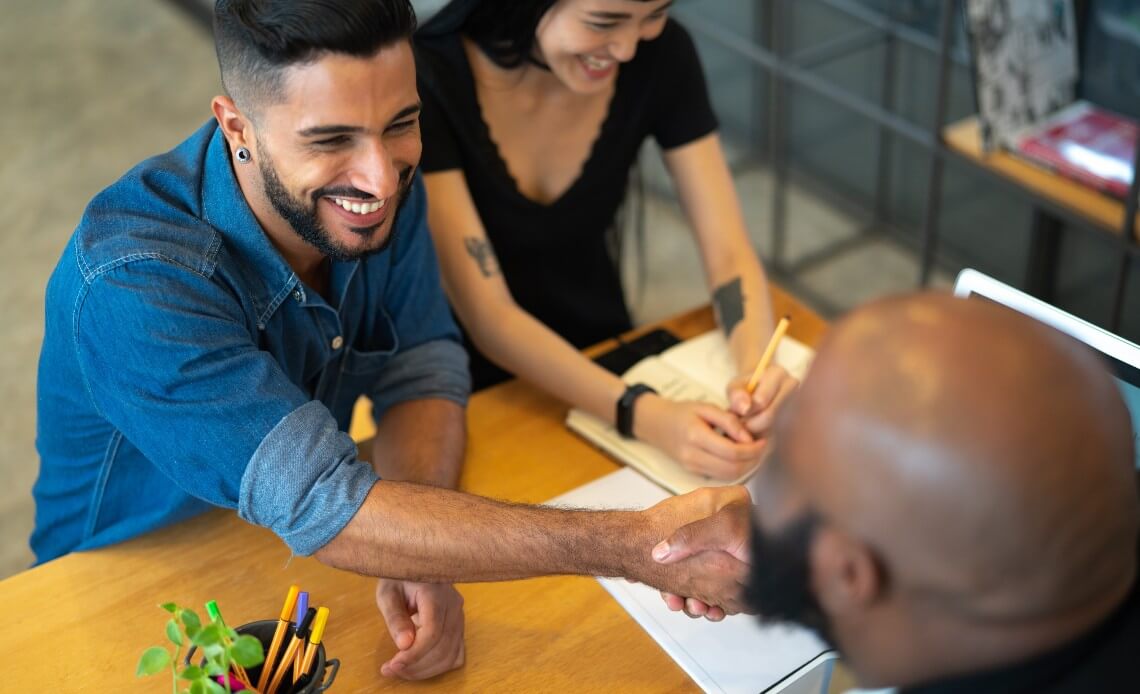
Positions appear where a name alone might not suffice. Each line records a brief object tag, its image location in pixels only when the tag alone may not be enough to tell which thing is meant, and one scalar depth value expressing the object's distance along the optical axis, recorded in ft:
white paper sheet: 4.01
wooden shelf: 7.83
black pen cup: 3.56
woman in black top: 5.29
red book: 8.02
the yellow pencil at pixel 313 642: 3.54
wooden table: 4.08
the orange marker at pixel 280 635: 3.57
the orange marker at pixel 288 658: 3.56
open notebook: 4.97
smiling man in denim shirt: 3.93
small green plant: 3.15
